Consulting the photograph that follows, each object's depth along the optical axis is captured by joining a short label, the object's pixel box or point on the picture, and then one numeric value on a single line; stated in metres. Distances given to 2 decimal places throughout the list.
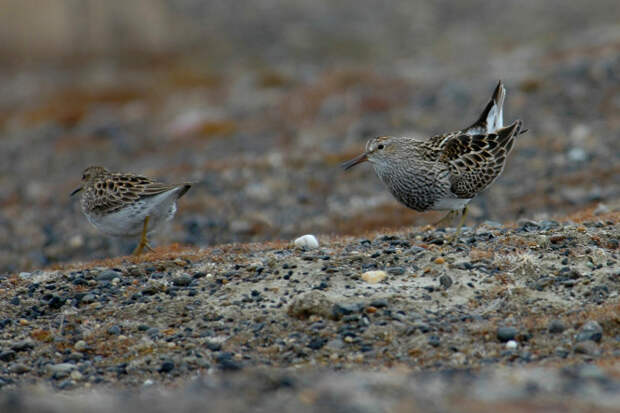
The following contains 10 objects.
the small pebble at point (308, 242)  13.71
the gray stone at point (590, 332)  10.23
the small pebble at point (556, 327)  10.45
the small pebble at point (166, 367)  10.49
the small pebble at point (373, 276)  11.85
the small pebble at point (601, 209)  16.92
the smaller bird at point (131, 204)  14.55
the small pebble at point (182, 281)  12.52
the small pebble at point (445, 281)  11.59
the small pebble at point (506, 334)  10.39
